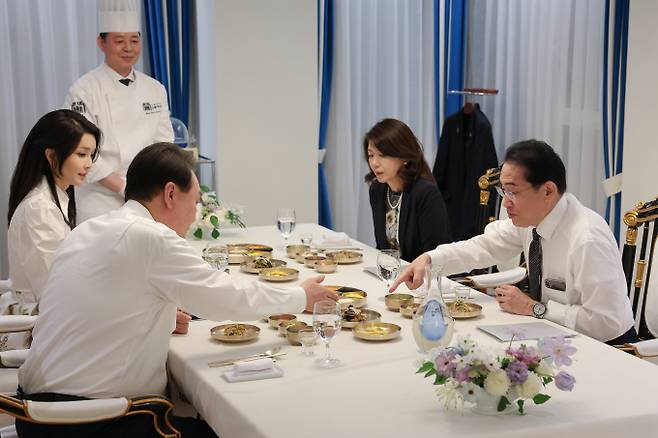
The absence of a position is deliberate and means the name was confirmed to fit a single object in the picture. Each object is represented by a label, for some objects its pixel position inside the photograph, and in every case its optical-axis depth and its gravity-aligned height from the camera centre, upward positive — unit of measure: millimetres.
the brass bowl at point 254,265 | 3318 -775
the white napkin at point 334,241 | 3836 -782
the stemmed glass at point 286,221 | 3781 -679
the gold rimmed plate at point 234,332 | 2490 -769
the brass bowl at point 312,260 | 3449 -775
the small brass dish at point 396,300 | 2826 -771
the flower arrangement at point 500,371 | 1858 -655
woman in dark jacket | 4000 -597
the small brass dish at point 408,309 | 2746 -770
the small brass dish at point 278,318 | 2625 -769
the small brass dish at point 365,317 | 2613 -768
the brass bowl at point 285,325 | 2547 -757
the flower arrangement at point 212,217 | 4039 -706
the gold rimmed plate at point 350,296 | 2811 -768
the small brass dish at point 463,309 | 2719 -774
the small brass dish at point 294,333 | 2445 -747
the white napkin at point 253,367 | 2197 -752
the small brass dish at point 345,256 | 3537 -788
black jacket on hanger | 5676 -677
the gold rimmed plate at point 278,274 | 3193 -774
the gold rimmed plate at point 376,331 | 2486 -768
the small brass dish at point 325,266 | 3381 -782
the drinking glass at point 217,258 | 3119 -690
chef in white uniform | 4590 -229
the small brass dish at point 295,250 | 3642 -776
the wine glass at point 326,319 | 2229 -646
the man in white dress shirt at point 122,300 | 2270 -618
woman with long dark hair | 3154 -472
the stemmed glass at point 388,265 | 2969 -683
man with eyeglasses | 2779 -663
